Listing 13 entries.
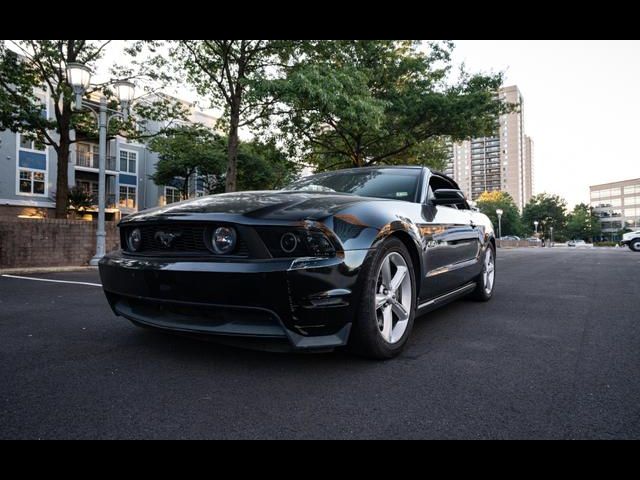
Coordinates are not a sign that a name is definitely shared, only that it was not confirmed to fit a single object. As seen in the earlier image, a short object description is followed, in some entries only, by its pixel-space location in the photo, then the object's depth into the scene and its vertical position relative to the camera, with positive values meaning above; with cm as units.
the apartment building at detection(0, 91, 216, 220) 2428 +489
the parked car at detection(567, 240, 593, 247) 8221 +86
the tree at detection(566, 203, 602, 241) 8683 +465
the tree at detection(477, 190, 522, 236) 7744 +636
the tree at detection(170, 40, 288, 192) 1241 +602
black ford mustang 194 -12
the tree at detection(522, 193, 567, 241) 8088 +687
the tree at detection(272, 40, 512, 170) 1204 +516
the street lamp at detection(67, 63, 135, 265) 942 +318
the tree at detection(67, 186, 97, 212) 2419 +283
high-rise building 13050 +2905
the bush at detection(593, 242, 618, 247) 7069 +54
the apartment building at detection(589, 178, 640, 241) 11288 +1238
